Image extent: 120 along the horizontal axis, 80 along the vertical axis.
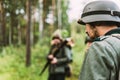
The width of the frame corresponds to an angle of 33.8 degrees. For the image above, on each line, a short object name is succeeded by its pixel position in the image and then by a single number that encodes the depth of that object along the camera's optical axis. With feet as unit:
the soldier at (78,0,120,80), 4.27
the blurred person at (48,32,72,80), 11.58
